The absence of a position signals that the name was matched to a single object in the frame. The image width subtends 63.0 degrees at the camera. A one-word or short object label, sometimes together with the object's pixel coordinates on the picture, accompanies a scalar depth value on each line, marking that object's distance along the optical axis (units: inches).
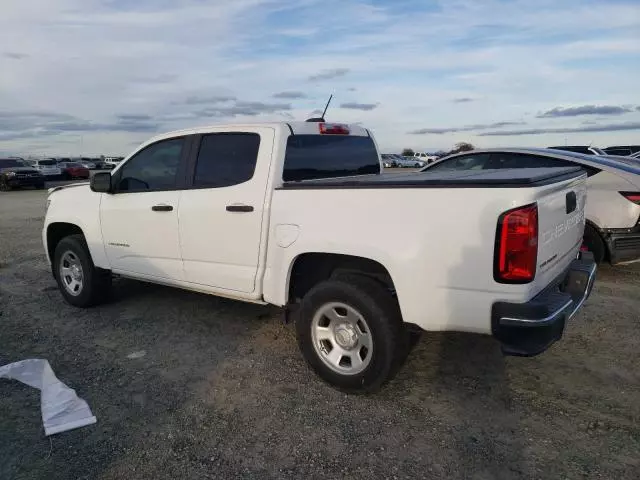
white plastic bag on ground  131.7
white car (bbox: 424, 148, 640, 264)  241.6
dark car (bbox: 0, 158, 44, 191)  1138.0
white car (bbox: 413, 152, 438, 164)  2725.6
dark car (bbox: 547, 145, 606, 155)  505.7
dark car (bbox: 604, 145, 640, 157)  734.9
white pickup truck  115.9
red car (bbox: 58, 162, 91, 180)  1545.3
